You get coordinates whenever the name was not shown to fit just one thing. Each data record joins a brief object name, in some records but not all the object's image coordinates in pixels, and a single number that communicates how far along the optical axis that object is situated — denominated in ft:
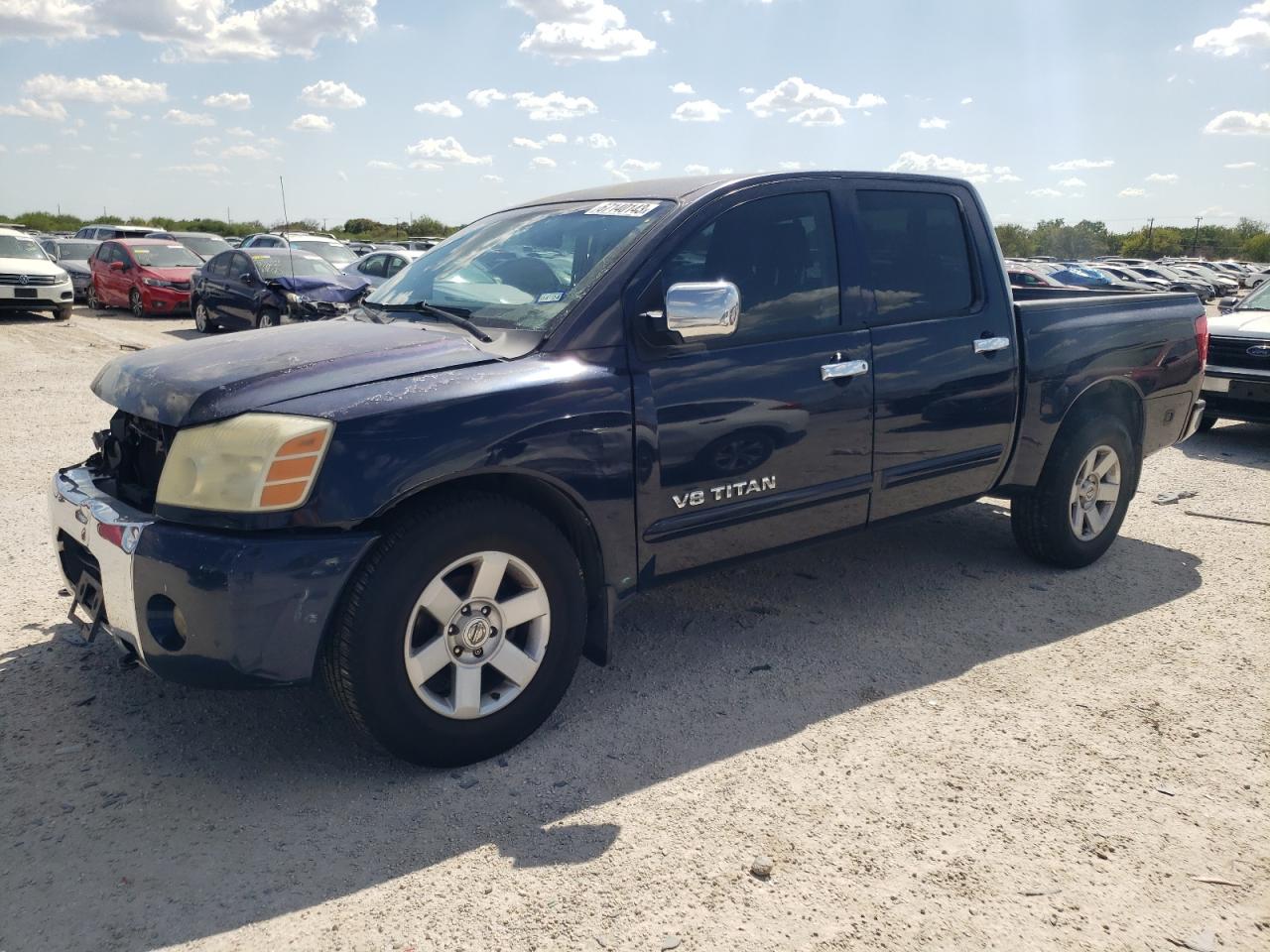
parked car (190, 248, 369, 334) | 46.80
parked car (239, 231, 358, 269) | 68.74
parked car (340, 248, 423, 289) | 54.75
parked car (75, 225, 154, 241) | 93.91
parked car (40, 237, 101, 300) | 82.23
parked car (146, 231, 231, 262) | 78.51
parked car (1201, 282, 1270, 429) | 28.78
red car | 64.34
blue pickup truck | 9.53
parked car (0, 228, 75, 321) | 57.67
